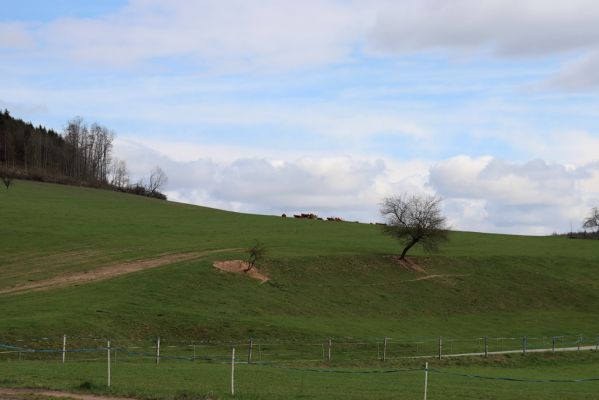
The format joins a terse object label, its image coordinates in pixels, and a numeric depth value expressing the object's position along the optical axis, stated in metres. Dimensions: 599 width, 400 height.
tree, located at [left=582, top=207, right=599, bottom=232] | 167.12
